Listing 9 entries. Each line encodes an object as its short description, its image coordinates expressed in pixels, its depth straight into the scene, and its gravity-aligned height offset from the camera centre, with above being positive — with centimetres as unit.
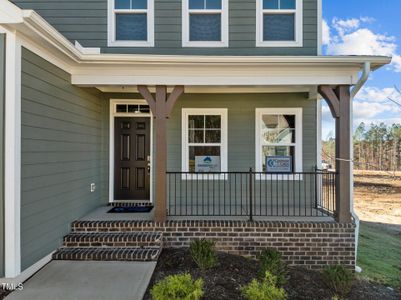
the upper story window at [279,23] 639 +264
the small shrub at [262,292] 316 -144
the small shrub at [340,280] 416 -171
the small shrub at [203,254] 430 -144
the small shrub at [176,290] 303 -138
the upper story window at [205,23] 642 +264
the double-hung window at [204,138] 662 +28
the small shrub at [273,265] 417 -157
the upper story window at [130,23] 641 +263
